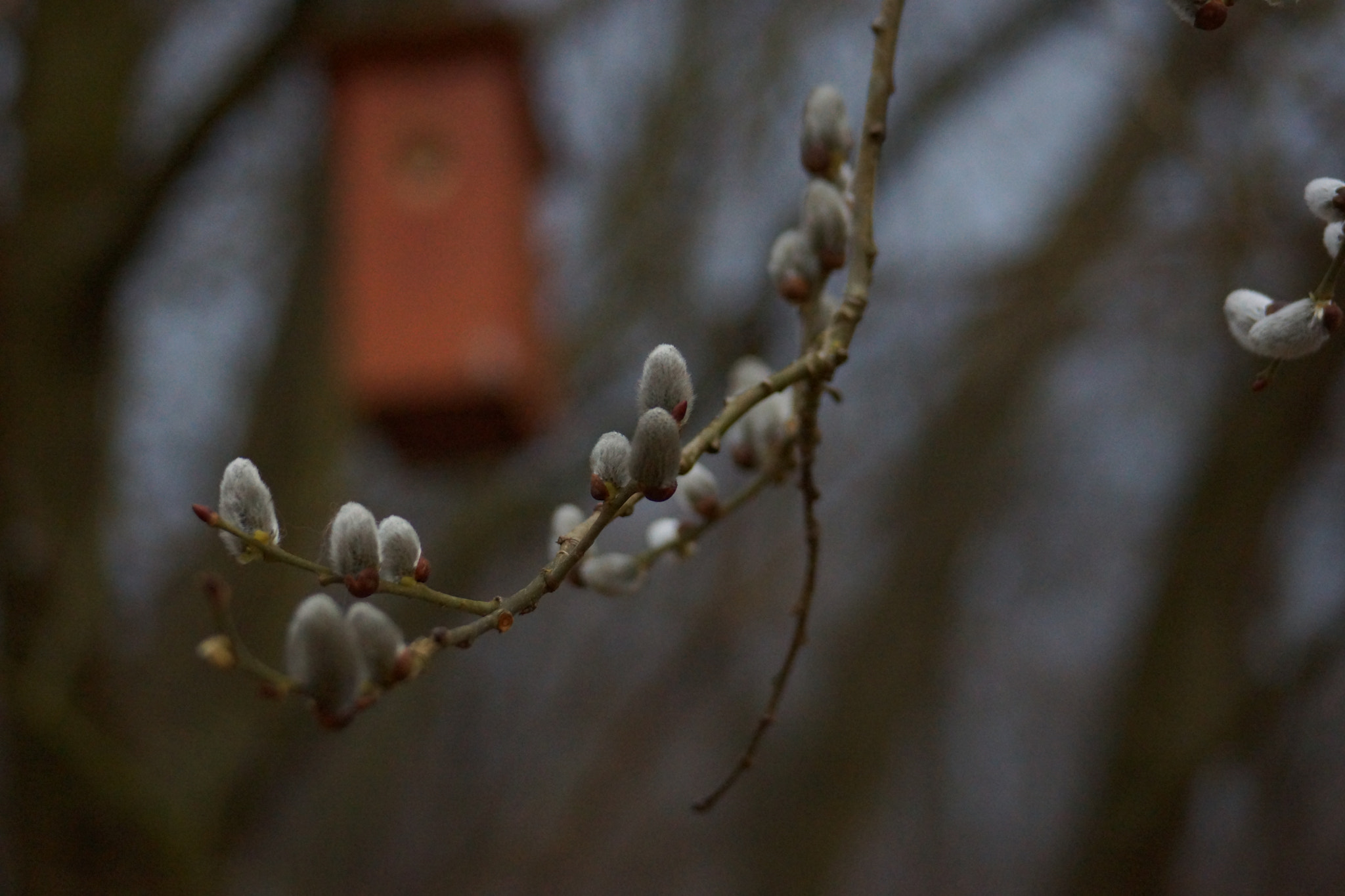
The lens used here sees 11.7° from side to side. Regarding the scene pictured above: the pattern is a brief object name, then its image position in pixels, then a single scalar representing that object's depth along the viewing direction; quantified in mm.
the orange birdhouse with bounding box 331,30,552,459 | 2448
